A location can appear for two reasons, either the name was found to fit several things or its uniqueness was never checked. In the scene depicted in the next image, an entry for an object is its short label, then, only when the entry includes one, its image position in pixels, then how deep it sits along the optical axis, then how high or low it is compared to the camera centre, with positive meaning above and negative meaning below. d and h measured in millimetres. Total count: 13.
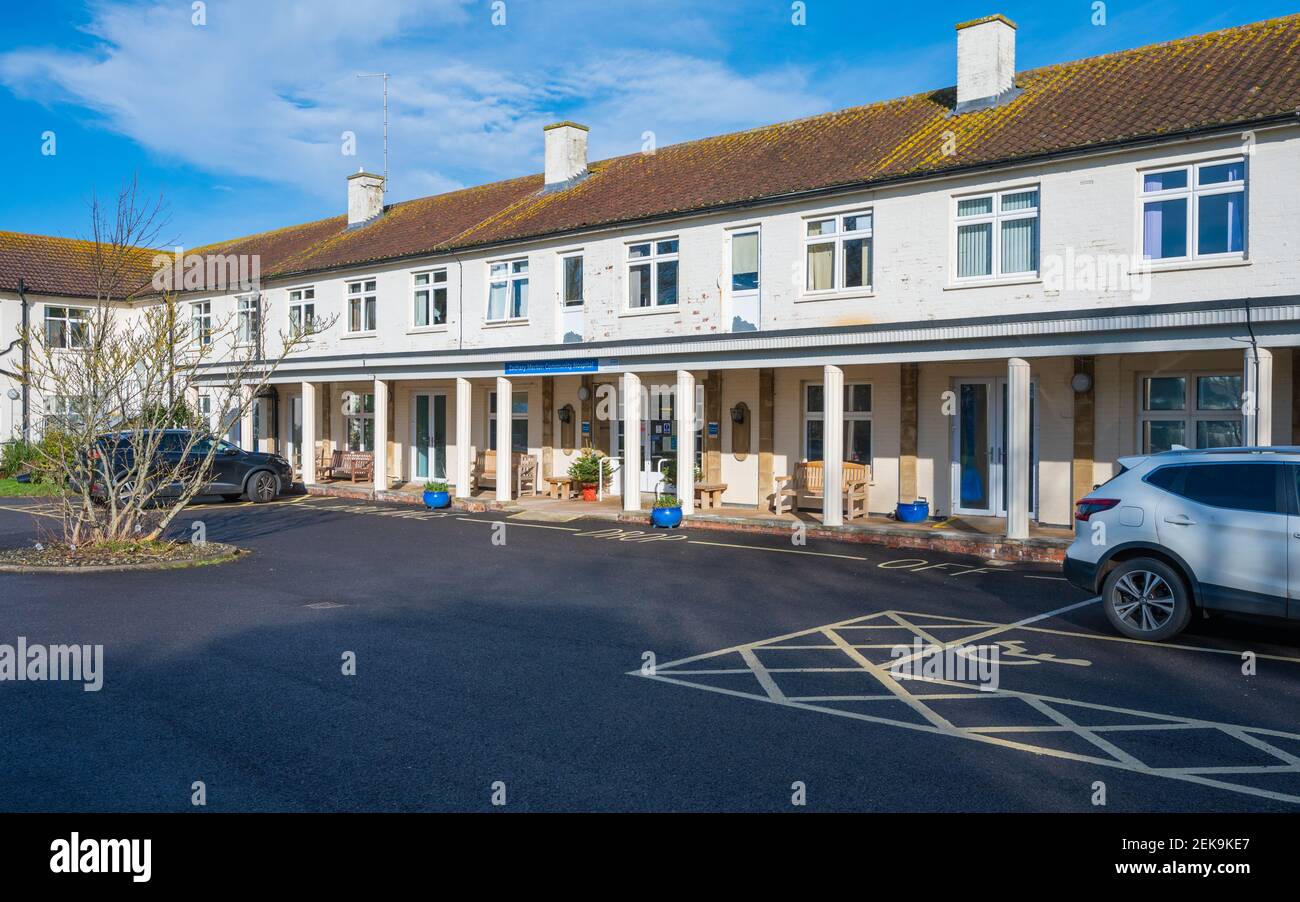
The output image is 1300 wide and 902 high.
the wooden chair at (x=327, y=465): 29547 -735
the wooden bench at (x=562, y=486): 23516 -1085
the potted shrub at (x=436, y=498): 22688 -1274
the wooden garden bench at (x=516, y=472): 24753 -814
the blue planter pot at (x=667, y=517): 19016 -1414
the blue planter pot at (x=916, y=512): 17859 -1242
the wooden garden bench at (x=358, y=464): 27938 -670
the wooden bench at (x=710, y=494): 20531 -1105
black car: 22188 -706
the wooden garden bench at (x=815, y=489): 18703 -923
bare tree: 13625 +351
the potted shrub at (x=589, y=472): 23359 -743
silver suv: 8531 -852
